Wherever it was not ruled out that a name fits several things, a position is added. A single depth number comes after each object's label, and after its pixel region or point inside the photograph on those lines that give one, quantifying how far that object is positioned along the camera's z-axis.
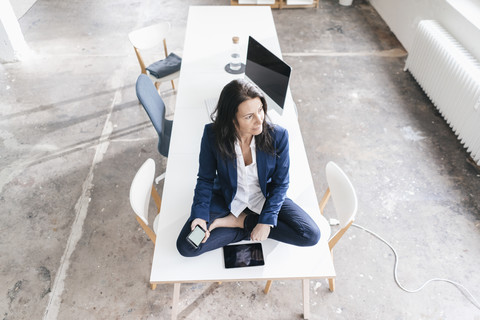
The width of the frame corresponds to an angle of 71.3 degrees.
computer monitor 2.20
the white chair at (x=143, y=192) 1.83
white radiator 2.97
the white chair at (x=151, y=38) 3.26
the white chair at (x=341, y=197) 1.83
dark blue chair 2.31
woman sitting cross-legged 1.69
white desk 1.62
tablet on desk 1.64
